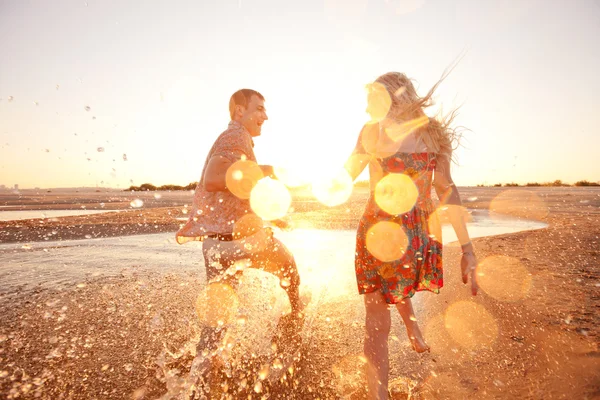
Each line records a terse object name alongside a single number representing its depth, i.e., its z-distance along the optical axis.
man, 2.52
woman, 2.28
